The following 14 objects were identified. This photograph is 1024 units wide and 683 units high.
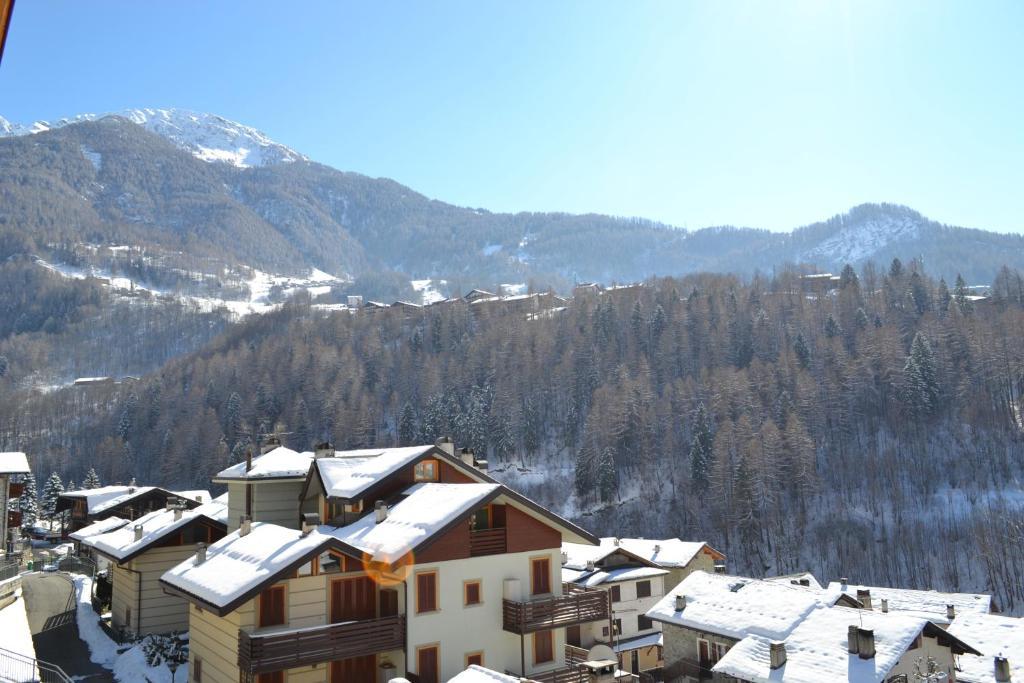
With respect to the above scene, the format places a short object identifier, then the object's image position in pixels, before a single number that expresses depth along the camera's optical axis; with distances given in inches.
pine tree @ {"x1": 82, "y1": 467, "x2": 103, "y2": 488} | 3501.5
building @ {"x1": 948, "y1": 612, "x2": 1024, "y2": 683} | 1134.4
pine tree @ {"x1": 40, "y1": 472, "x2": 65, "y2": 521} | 3319.4
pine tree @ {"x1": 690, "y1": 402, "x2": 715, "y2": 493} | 3442.4
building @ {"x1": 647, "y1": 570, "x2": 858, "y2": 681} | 1096.8
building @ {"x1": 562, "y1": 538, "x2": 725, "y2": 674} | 1510.8
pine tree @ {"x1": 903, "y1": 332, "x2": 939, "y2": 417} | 3572.8
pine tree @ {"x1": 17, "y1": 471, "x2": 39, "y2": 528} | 3100.4
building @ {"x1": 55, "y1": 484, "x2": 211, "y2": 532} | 1978.3
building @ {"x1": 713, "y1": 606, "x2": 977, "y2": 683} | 906.7
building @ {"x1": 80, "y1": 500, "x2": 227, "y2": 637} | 1153.4
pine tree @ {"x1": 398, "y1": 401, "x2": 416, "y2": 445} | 4424.2
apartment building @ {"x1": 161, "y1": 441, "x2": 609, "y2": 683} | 742.5
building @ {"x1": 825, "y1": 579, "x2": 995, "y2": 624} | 1492.4
